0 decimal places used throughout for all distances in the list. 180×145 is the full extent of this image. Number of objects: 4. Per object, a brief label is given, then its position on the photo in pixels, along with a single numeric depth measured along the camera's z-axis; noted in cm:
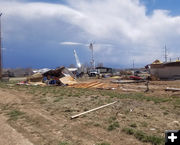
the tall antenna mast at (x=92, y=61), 7626
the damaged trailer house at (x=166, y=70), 2741
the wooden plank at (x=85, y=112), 708
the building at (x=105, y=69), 7891
